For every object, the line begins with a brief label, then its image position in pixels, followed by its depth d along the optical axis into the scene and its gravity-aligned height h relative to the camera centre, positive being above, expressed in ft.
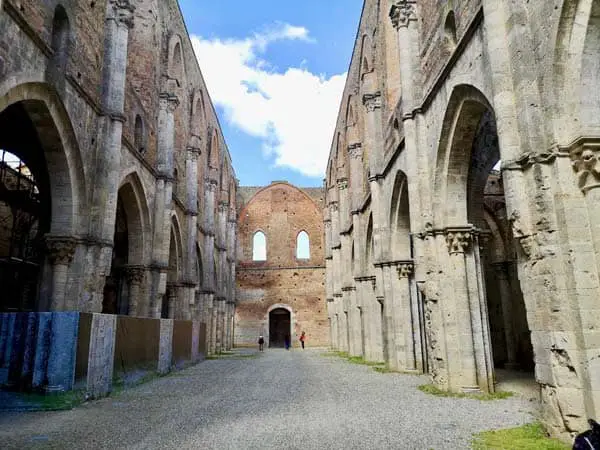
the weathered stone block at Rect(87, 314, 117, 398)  27.17 -1.54
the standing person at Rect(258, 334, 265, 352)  90.31 -3.64
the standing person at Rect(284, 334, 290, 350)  103.35 -3.55
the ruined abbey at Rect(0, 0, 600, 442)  17.24 +9.38
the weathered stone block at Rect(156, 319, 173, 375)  42.27 -1.76
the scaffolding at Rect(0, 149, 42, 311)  45.61 +10.02
